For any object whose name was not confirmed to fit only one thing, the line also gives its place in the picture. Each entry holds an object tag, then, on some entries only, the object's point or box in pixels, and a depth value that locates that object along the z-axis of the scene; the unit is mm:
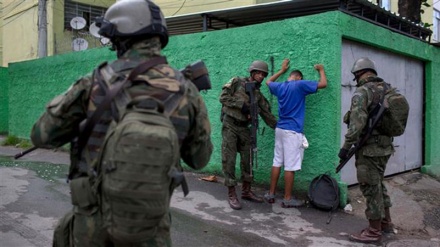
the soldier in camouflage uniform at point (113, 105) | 2023
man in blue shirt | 5480
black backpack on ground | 5414
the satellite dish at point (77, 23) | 14655
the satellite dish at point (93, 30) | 11121
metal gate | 5971
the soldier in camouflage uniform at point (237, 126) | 5512
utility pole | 12797
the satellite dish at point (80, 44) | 13322
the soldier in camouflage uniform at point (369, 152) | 4461
